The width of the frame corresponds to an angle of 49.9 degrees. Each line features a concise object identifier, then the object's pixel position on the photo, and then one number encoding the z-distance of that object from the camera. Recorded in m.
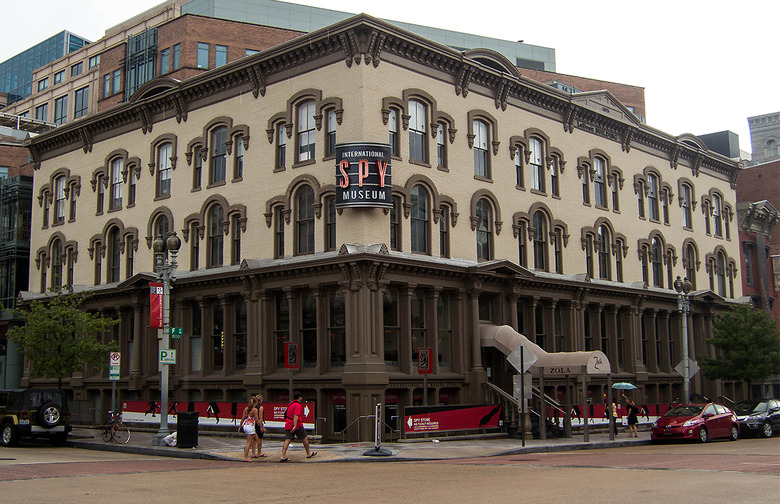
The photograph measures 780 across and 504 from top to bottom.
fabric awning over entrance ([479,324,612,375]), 31.11
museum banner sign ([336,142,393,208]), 30.39
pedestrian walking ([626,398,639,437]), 33.28
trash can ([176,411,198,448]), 25.88
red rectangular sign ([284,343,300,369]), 32.06
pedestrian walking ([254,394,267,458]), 23.38
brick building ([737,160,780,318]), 58.19
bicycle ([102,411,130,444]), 29.14
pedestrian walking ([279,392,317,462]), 23.06
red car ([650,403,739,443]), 30.00
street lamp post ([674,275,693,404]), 38.28
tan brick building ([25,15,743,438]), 31.75
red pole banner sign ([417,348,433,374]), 30.46
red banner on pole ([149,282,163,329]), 28.20
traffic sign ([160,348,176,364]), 27.67
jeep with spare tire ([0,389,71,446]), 28.31
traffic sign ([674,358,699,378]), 36.31
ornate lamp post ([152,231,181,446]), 27.08
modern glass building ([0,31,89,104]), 94.81
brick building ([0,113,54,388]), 49.59
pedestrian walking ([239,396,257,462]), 23.11
